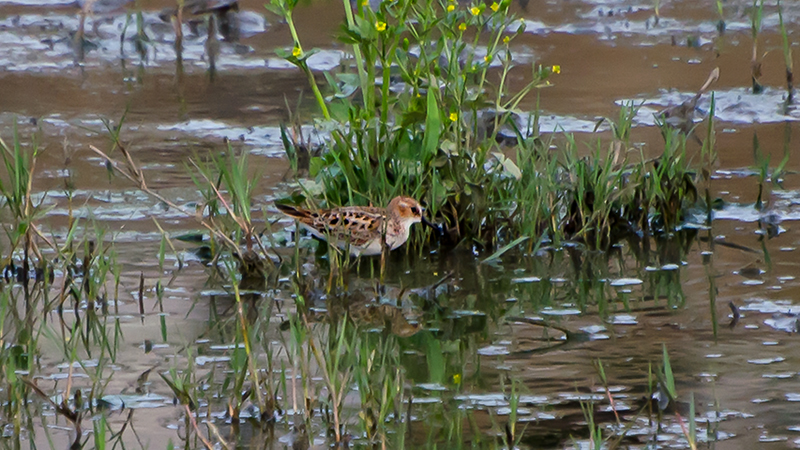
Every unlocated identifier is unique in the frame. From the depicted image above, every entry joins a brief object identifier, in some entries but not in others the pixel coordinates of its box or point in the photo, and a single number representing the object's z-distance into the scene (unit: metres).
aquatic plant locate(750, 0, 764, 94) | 17.84
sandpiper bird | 10.94
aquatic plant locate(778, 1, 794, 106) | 17.39
